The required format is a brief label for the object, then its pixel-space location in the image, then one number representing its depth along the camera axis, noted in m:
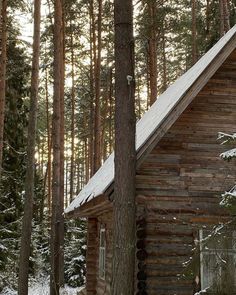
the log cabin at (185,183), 11.72
